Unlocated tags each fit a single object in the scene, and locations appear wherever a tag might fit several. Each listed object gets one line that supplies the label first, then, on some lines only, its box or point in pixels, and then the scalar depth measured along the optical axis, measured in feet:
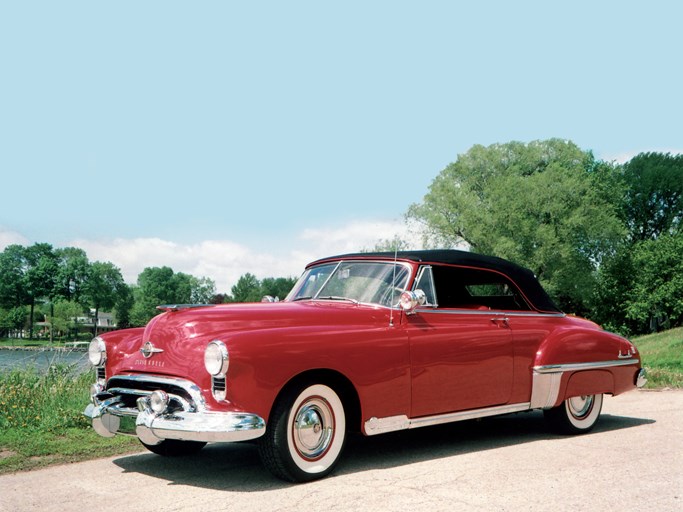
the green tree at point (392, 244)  151.30
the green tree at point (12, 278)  276.41
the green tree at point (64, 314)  272.92
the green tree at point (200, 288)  337.72
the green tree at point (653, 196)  159.43
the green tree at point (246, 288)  378.01
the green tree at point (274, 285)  343.73
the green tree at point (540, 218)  142.10
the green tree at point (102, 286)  296.49
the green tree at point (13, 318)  265.95
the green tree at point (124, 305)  316.11
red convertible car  17.79
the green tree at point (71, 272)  290.76
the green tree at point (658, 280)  152.21
